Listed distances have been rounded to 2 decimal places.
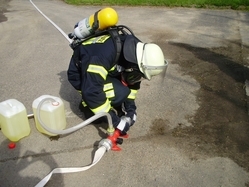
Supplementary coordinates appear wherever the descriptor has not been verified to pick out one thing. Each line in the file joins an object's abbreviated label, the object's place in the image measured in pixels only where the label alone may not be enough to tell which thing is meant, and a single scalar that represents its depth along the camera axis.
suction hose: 2.76
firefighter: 3.02
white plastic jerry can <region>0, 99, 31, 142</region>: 3.13
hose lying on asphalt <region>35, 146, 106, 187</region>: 2.77
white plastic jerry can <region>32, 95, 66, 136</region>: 3.23
